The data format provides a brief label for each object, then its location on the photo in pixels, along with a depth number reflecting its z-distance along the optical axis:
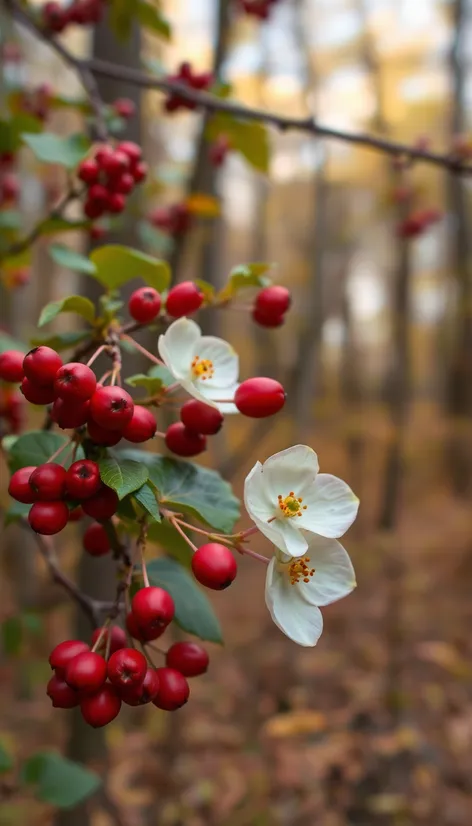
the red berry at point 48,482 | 0.29
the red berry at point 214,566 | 0.29
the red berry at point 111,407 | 0.29
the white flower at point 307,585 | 0.30
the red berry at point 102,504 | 0.30
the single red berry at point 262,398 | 0.31
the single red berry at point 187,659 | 0.31
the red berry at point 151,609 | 0.29
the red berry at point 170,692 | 0.30
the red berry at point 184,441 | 0.32
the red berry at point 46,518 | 0.29
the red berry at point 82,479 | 0.29
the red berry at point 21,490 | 0.30
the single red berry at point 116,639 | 0.31
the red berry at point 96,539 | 0.33
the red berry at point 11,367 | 0.33
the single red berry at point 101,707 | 0.29
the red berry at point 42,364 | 0.29
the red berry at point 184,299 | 0.33
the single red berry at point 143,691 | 0.29
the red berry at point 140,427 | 0.30
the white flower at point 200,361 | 0.32
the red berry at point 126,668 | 0.29
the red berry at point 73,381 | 0.29
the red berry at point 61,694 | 0.30
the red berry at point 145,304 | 0.33
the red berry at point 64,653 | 0.30
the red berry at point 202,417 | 0.31
